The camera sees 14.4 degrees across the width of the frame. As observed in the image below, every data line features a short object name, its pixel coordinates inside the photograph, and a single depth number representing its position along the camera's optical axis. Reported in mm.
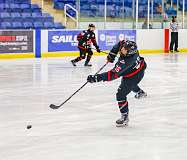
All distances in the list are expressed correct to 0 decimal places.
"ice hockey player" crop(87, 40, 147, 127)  8254
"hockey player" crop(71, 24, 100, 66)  18836
